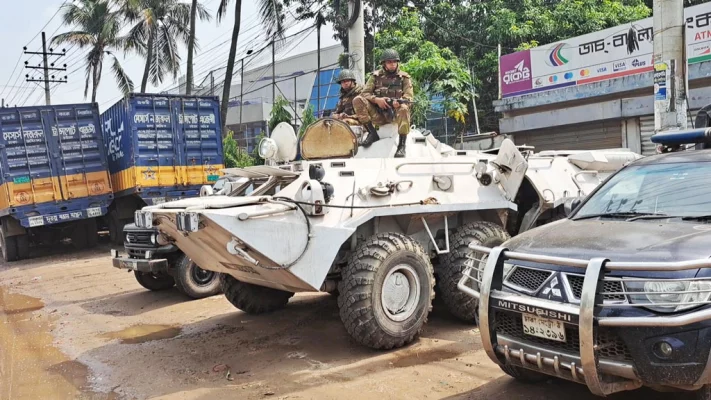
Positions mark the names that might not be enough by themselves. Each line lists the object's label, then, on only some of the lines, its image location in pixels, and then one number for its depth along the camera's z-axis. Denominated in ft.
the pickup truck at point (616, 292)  10.79
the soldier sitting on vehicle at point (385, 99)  23.27
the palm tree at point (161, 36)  86.33
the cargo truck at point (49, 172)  47.52
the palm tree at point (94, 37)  96.69
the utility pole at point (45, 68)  112.06
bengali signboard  42.01
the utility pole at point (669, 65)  26.61
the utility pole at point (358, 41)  35.50
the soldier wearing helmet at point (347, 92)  25.80
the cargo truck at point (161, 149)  47.70
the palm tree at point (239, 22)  67.31
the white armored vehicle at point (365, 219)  18.47
